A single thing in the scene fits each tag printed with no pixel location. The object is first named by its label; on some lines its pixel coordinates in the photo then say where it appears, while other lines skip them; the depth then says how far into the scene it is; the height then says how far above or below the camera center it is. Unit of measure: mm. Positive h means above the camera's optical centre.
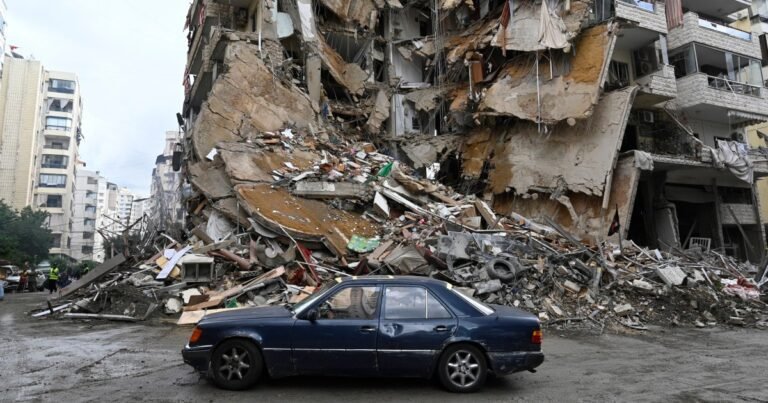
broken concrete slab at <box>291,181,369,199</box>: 13695 +2419
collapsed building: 14875 +6572
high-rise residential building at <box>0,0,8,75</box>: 45031 +24944
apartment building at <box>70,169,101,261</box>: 62438 +8495
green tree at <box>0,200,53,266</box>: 31984 +2834
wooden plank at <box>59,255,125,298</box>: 11914 -150
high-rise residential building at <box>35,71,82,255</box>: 53500 +14334
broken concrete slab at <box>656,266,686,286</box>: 11203 -289
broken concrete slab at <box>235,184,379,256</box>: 11812 +1420
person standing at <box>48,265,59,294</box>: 19806 -401
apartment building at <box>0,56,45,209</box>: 49844 +16442
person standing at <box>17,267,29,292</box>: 22544 -540
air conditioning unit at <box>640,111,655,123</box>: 18927 +6314
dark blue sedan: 4727 -801
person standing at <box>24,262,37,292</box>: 23719 -607
